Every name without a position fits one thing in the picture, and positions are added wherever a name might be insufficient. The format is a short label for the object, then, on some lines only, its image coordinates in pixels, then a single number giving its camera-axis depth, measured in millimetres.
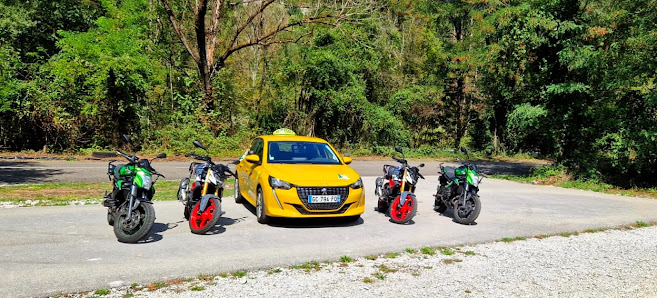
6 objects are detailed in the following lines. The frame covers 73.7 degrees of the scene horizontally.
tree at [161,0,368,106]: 23266
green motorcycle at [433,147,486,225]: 8344
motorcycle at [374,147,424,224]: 8148
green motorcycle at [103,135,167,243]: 6109
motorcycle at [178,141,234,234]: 6867
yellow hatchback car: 7371
